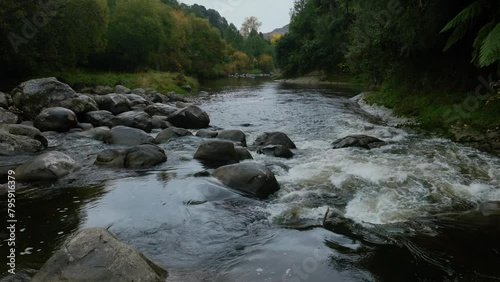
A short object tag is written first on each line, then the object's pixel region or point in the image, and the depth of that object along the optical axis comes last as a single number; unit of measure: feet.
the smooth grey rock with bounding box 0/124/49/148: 41.85
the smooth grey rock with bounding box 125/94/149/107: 73.54
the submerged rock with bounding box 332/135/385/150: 42.39
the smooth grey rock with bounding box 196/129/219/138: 51.34
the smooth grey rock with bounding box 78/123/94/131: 53.93
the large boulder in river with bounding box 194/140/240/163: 37.08
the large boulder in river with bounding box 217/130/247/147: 46.75
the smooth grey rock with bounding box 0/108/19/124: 50.71
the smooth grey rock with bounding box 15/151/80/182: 30.27
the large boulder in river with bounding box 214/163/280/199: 27.96
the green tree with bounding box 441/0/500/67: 26.36
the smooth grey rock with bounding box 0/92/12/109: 58.65
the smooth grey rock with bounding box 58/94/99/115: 58.29
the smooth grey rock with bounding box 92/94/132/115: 67.26
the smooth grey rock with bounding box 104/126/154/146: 45.47
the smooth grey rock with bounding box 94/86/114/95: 96.32
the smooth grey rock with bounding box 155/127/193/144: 47.88
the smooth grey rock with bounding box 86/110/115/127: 56.59
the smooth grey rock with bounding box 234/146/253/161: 38.22
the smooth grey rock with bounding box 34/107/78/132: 51.21
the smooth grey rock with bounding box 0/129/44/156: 38.01
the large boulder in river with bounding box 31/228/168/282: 14.62
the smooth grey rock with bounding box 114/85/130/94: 99.66
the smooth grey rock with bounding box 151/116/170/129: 58.46
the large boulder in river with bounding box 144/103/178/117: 67.55
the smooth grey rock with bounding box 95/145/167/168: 35.14
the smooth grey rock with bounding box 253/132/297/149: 43.74
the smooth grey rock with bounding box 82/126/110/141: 48.11
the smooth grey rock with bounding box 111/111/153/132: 55.21
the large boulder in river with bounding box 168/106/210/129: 59.26
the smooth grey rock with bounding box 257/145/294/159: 39.68
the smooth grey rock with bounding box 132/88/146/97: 101.24
